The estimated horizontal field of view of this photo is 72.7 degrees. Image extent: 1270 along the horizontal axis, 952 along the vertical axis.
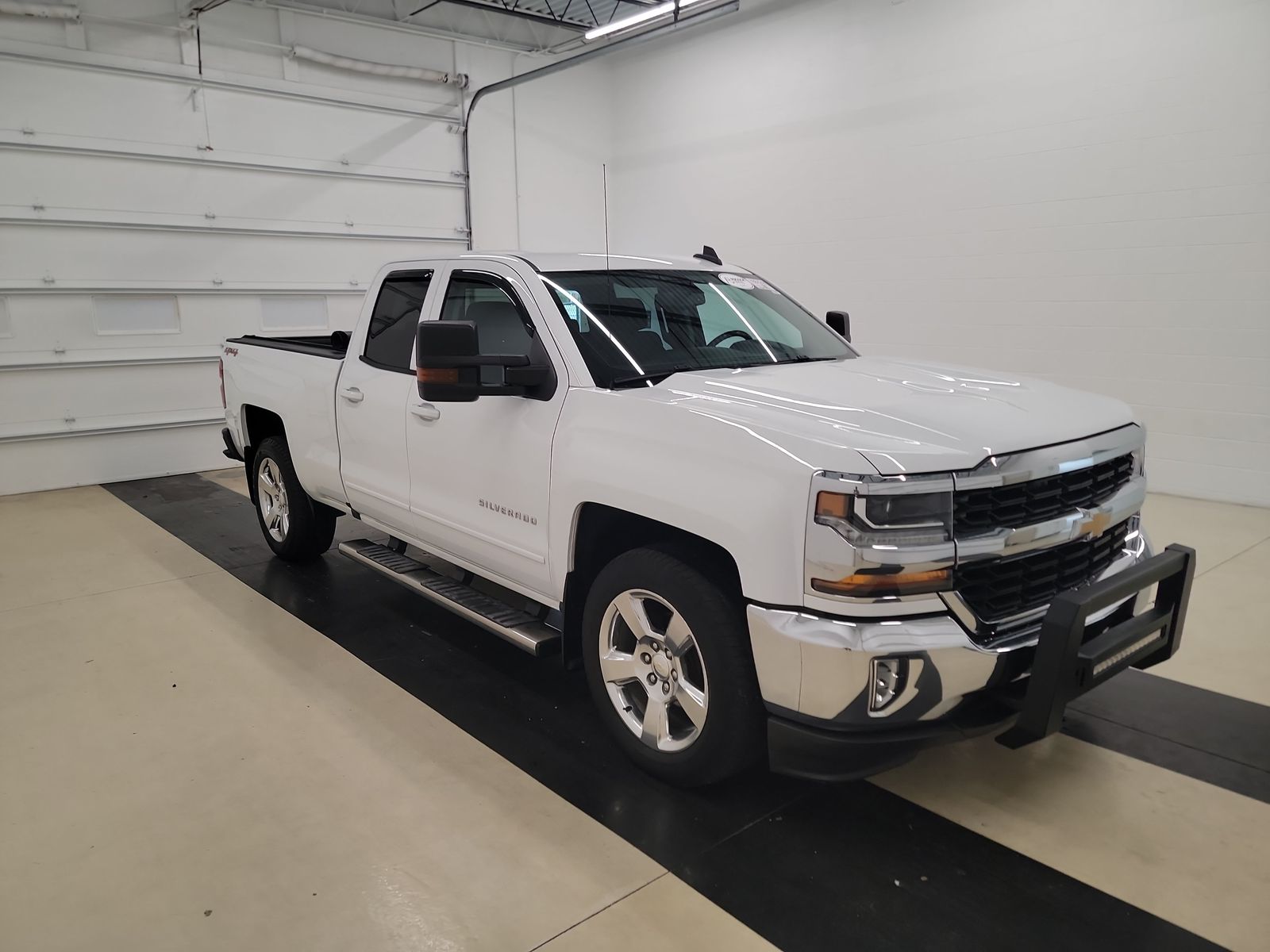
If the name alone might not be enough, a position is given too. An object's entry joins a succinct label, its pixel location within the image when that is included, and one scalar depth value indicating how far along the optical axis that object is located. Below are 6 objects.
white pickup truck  2.26
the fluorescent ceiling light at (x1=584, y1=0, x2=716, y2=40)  7.55
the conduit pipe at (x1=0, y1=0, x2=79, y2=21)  7.30
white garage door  7.70
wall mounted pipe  7.98
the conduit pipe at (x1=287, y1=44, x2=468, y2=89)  9.07
